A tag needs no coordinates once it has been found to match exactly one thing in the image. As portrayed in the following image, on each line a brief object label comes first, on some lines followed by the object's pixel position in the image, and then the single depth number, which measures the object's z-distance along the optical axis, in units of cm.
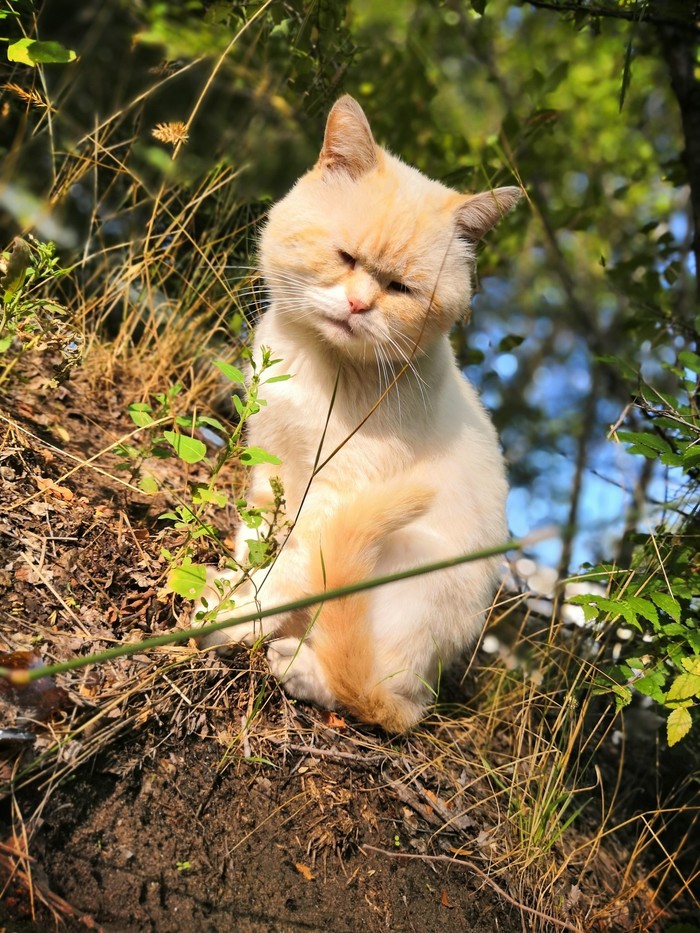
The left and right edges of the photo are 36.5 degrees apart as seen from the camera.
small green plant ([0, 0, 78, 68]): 60
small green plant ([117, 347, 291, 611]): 58
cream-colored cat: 62
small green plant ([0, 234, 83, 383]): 59
